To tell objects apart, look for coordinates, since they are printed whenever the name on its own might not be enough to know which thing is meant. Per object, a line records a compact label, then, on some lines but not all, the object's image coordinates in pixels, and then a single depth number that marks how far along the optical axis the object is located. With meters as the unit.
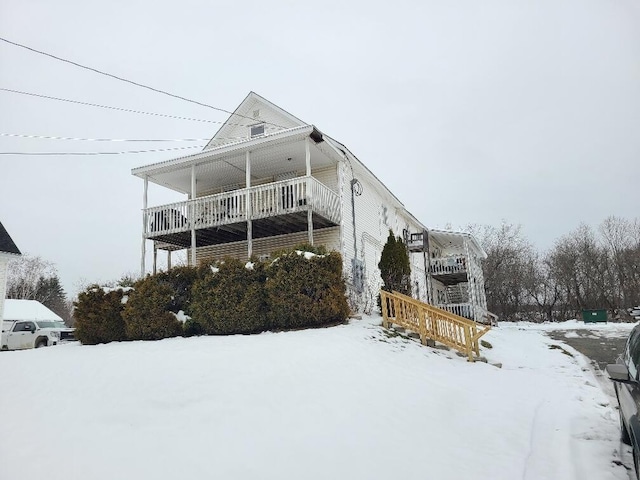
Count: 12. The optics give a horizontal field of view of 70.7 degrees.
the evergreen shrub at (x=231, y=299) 10.94
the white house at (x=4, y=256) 16.50
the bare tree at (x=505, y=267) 39.44
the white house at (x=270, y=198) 14.47
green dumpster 26.22
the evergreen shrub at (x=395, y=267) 15.27
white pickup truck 19.86
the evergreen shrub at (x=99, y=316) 12.02
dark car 3.70
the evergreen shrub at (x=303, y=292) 10.57
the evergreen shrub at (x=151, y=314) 11.36
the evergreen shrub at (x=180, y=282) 11.77
